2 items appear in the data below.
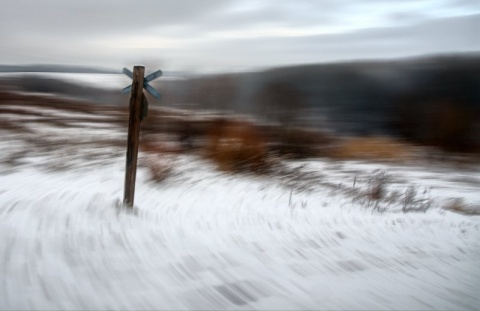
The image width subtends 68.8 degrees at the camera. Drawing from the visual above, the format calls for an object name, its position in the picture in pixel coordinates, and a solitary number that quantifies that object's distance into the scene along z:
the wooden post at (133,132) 5.53
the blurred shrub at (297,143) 19.66
